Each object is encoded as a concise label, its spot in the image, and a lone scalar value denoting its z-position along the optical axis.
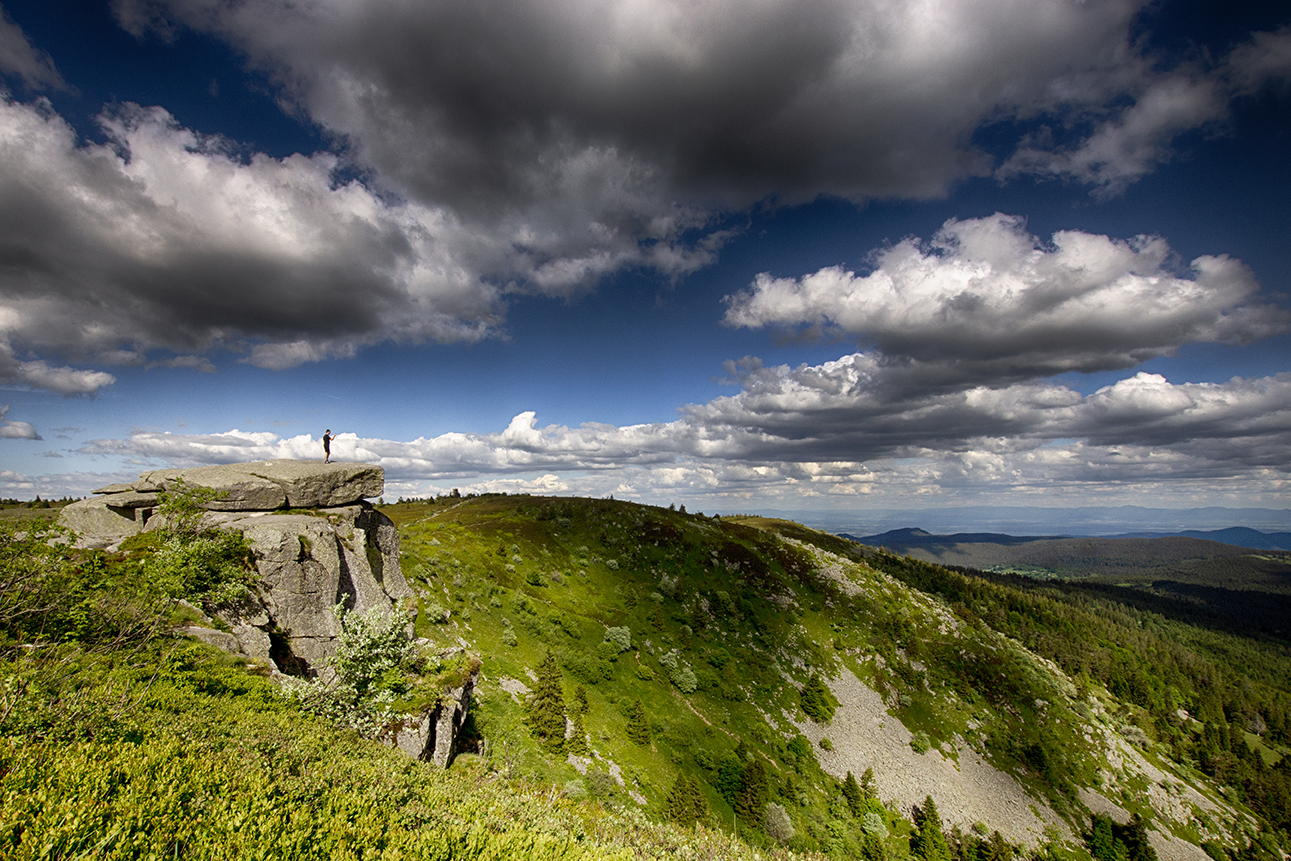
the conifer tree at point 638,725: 50.88
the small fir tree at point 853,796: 61.84
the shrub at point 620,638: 66.35
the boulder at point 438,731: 20.53
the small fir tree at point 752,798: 51.09
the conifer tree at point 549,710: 39.28
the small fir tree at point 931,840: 59.62
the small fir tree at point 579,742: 41.12
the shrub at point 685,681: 66.75
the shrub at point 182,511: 26.19
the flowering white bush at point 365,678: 19.00
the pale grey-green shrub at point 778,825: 50.28
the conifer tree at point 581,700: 48.07
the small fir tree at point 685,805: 41.62
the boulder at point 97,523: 25.86
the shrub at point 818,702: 74.62
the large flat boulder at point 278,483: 30.66
